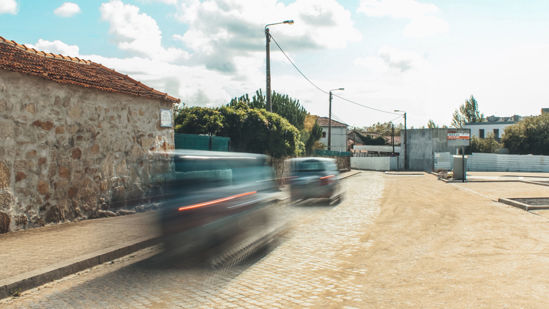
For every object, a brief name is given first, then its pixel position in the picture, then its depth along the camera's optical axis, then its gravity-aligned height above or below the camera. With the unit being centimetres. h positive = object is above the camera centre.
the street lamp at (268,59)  2078 +475
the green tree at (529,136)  5941 +201
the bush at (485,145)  6569 +81
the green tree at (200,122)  2023 +152
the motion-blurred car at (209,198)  746 -90
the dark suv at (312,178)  1358 -91
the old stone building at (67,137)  824 +40
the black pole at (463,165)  2855 -106
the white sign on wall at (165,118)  1239 +108
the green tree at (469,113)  10162 +940
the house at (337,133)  7519 +341
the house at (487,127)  9000 +524
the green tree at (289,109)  3927 +418
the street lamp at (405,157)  5843 -97
